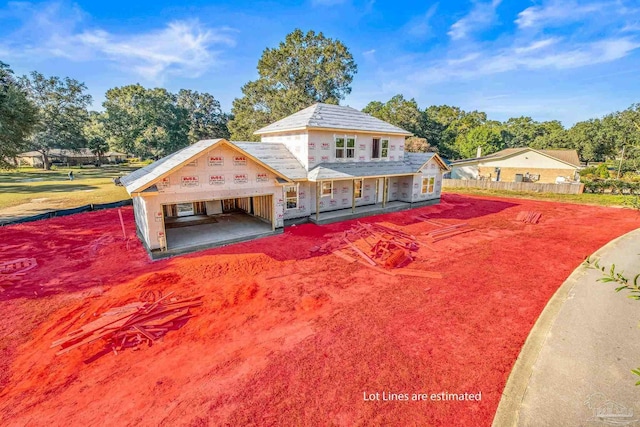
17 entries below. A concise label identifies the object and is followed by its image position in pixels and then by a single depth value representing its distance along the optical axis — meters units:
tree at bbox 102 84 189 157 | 50.12
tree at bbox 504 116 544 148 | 71.44
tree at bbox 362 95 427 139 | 50.28
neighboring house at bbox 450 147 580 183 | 32.74
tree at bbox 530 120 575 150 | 57.53
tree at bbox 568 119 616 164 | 50.19
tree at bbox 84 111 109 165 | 53.44
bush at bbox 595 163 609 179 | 36.21
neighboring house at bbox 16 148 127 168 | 60.53
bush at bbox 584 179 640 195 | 27.73
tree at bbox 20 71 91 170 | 50.12
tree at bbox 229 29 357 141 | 39.69
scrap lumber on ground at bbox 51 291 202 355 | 7.09
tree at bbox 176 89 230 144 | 62.45
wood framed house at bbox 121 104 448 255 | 12.41
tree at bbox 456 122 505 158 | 51.53
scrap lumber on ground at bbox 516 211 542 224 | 18.46
